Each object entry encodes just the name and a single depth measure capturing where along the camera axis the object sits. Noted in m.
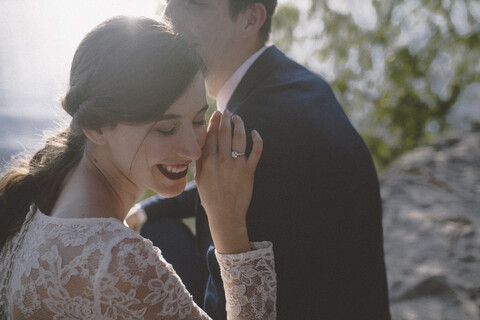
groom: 1.64
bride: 1.24
